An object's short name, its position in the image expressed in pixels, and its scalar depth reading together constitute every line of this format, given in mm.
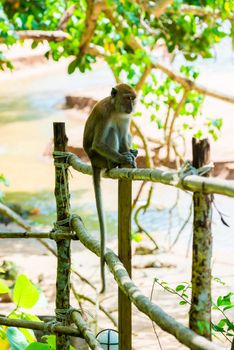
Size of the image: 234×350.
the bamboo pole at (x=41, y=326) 4863
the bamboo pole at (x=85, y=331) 4309
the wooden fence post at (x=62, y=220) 5137
